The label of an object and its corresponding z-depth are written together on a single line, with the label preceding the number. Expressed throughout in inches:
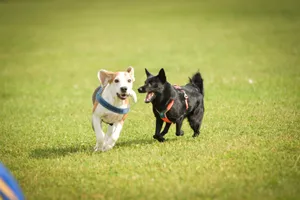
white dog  657.6
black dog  687.7
